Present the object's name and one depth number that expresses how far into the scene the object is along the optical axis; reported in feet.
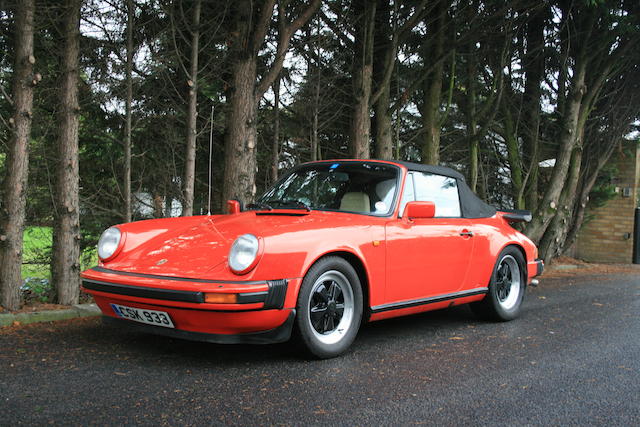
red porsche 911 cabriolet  11.54
